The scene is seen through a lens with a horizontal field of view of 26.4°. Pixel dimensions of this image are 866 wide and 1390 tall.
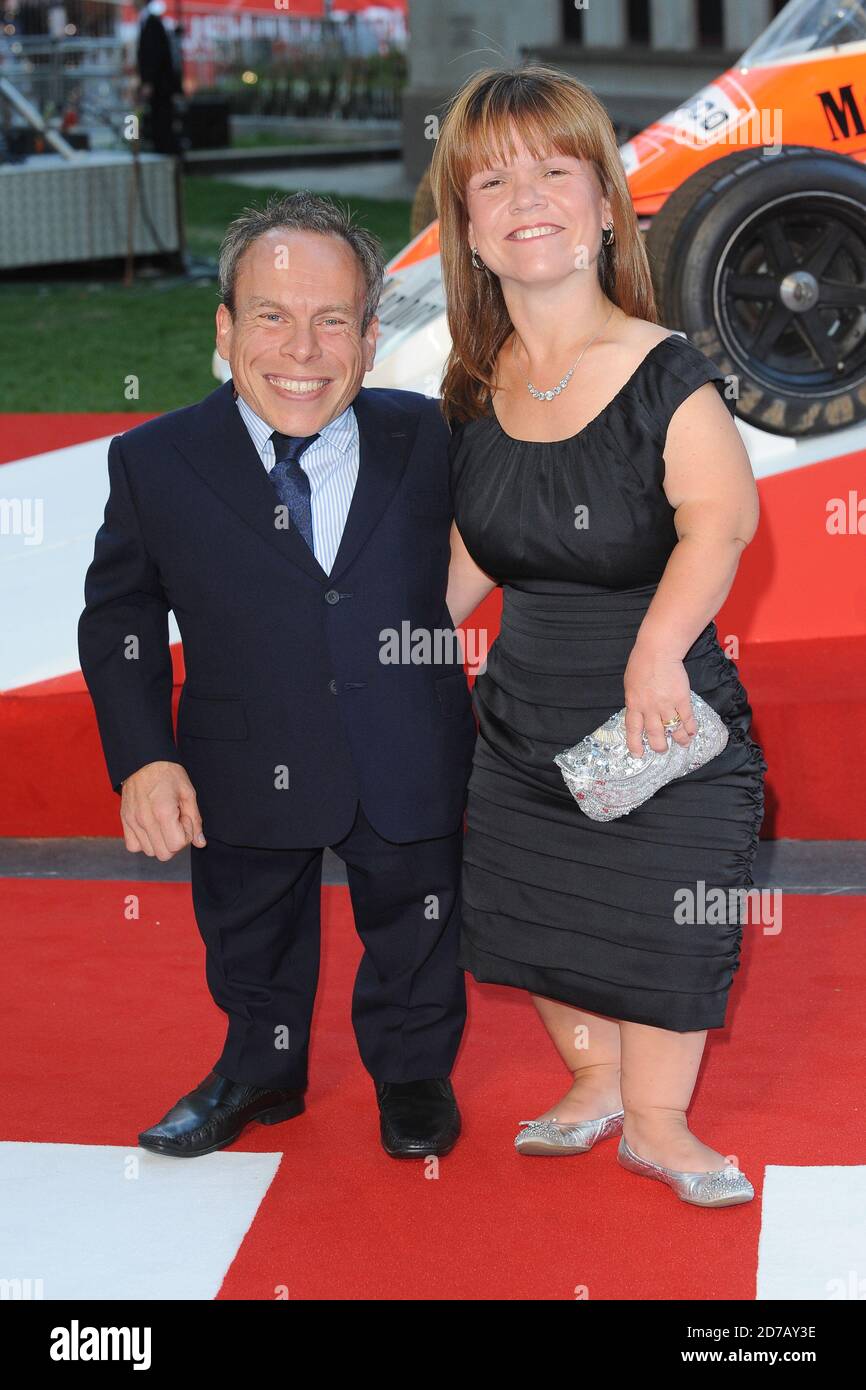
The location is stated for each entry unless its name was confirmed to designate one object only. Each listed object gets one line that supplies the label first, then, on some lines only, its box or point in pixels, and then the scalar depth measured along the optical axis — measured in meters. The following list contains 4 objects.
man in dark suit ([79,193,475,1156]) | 2.46
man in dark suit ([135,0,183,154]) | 14.20
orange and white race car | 4.19
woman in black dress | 2.30
